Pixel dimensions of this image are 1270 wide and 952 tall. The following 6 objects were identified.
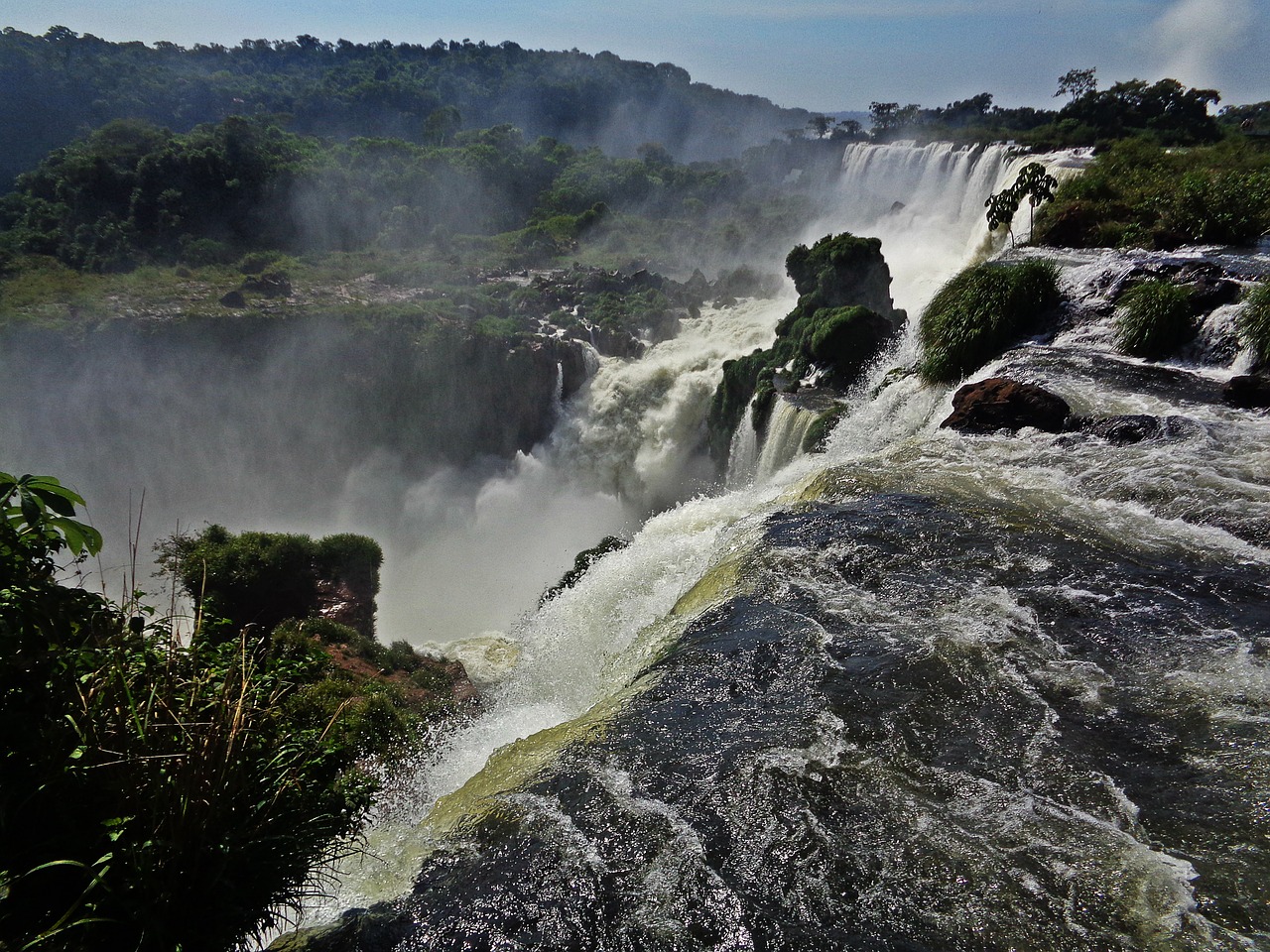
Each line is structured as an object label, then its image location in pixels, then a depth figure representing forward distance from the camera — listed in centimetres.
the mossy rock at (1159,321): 1120
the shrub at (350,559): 1534
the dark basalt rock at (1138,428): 921
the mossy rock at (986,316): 1268
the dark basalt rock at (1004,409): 1014
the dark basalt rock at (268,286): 3644
